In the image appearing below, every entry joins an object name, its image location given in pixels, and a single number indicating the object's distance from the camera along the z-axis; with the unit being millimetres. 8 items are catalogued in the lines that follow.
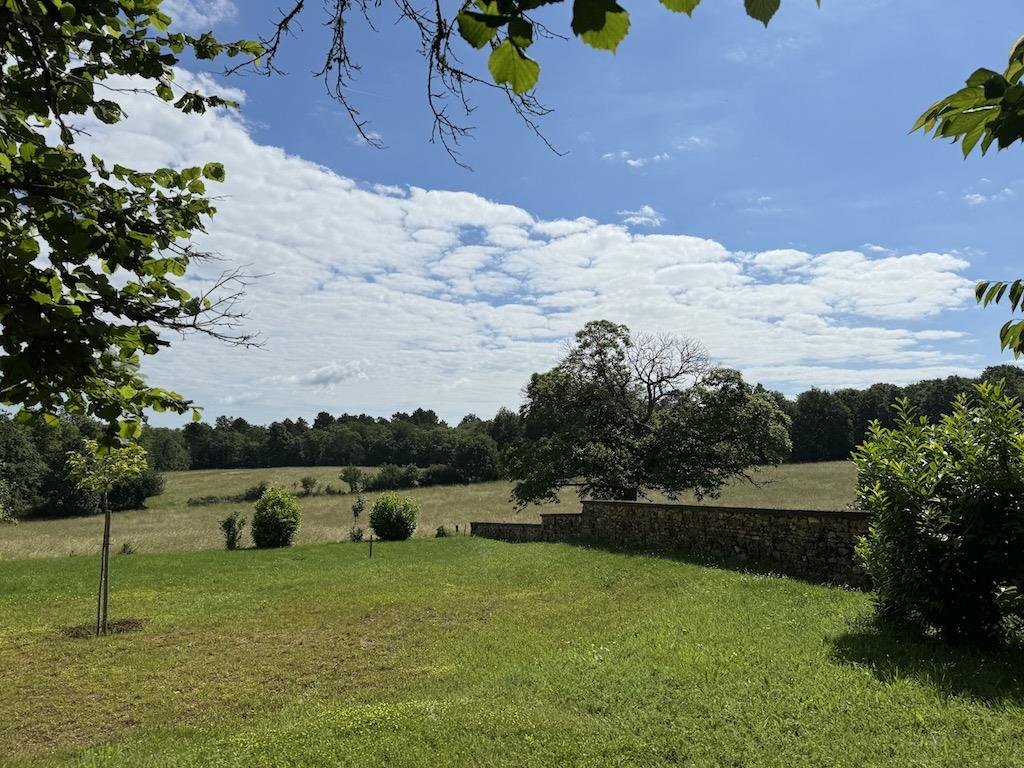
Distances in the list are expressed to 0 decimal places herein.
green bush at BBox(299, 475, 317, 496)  49906
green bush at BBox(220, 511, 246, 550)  20941
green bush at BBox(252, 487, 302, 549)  20891
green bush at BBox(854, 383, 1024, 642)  5426
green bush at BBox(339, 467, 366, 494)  50969
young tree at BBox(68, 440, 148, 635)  8953
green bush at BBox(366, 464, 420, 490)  54219
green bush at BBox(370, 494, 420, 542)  22719
